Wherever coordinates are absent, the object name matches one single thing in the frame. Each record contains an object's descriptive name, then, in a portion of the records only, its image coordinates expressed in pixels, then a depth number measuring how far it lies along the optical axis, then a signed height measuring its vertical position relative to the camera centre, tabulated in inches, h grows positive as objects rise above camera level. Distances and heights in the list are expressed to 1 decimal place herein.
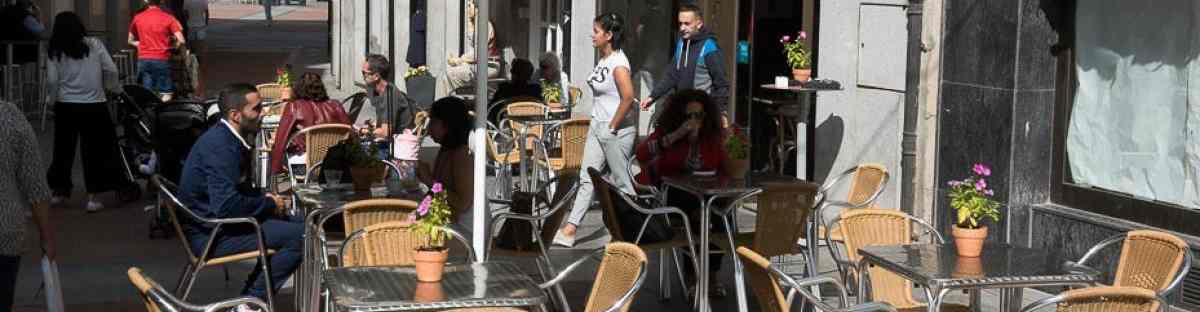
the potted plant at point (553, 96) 538.8 -12.1
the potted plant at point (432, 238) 226.7 -24.0
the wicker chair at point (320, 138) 419.5 -20.7
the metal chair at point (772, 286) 219.3 -28.9
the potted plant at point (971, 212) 253.6 -21.6
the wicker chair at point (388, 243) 260.8 -28.3
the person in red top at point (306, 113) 436.1 -15.3
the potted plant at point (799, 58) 442.0 +1.0
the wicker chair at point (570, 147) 468.1 -24.1
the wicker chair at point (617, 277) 221.6 -28.0
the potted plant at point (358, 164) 326.6 -20.8
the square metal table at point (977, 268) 235.5 -28.1
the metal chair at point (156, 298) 200.4 -28.4
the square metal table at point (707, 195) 313.9 -24.8
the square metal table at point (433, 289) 215.9 -30.0
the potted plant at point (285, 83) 513.7 -9.4
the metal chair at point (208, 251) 302.7 -35.0
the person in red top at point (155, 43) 694.5 +2.3
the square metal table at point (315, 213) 289.0 -27.9
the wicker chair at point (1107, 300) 205.6 -27.3
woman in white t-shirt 395.2 -13.9
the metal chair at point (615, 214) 318.7 -28.8
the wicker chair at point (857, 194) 334.6 -25.9
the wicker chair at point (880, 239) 273.4 -28.3
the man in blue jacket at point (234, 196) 303.6 -25.4
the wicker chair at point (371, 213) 281.7 -25.7
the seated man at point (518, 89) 560.4 -10.4
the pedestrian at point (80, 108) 488.7 -17.1
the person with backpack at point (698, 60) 431.2 +0.0
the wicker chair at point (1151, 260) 245.0 -27.4
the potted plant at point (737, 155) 343.0 -18.4
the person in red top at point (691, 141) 353.4 -16.3
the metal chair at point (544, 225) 306.5 -30.5
